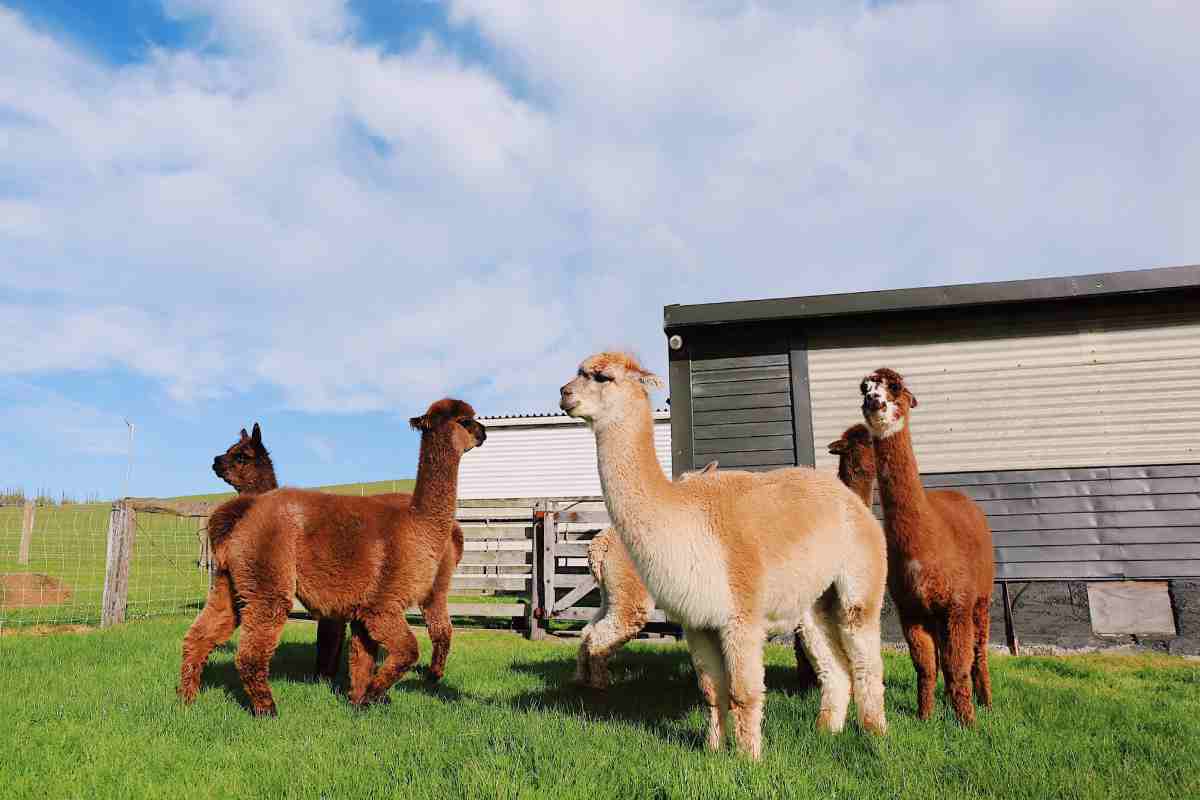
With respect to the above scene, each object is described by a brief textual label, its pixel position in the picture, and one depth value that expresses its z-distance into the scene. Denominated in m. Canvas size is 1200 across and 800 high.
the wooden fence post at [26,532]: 13.45
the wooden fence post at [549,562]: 10.91
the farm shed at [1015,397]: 9.38
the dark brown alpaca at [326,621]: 6.62
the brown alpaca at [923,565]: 5.03
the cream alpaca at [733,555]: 3.96
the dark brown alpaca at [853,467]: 6.23
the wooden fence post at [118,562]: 10.01
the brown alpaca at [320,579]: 5.18
